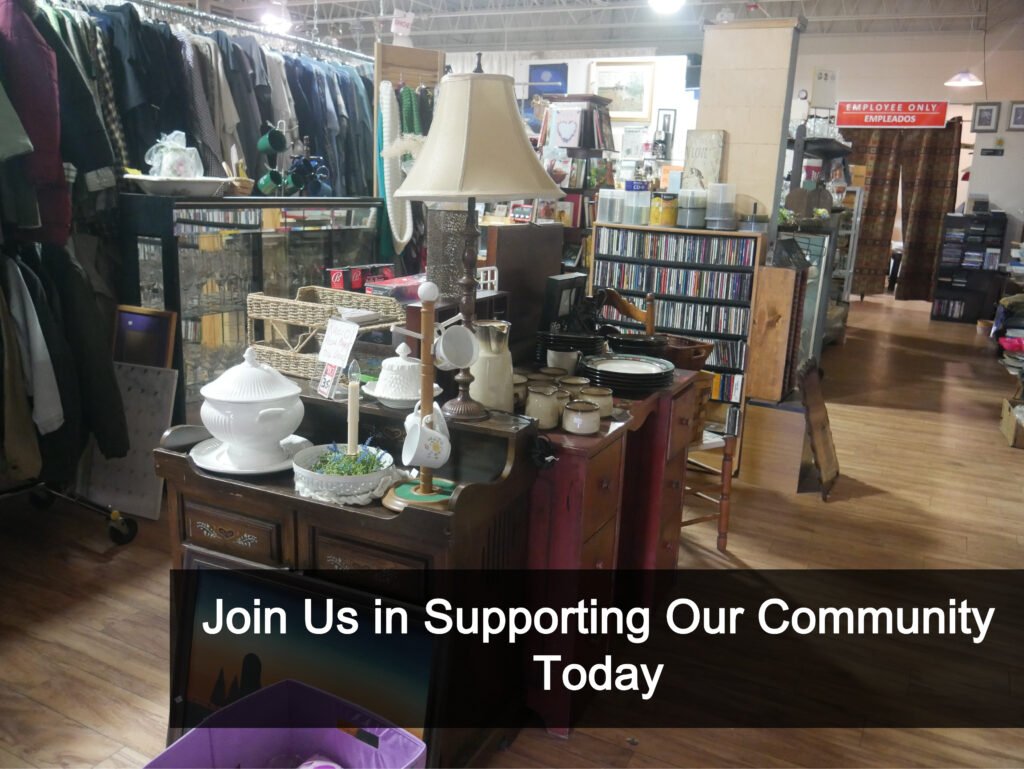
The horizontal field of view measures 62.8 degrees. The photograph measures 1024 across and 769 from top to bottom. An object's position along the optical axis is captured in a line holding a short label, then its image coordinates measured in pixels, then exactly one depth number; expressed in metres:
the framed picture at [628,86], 8.90
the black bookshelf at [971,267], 10.49
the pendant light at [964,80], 10.91
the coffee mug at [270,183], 3.97
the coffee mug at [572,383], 2.48
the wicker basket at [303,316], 2.45
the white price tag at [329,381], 2.19
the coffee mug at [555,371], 2.60
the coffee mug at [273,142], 4.18
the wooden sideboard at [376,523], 1.87
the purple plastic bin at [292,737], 1.61
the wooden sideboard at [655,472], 2.73
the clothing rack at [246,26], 4.21
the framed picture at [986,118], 11.05
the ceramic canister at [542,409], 2.22
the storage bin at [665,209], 5.02
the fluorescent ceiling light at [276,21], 9.18
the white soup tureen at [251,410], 1.97
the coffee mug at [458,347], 1.99
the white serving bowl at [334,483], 1.90
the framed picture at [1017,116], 10.95
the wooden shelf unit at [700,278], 4.89
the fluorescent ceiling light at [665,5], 8.21
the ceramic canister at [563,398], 2.25
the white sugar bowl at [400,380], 2.14
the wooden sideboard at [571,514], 2.15
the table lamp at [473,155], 2.04
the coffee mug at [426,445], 1.86
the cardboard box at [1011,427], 5.45
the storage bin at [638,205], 5.14
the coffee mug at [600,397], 2.29
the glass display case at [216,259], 3.63
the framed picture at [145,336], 3.59
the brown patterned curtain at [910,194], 12.76
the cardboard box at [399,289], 2.73
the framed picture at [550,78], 10.20
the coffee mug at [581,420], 2.18
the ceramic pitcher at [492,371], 2.20
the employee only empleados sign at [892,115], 12.45
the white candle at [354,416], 1.97
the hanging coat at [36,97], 3.12
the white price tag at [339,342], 2.15
